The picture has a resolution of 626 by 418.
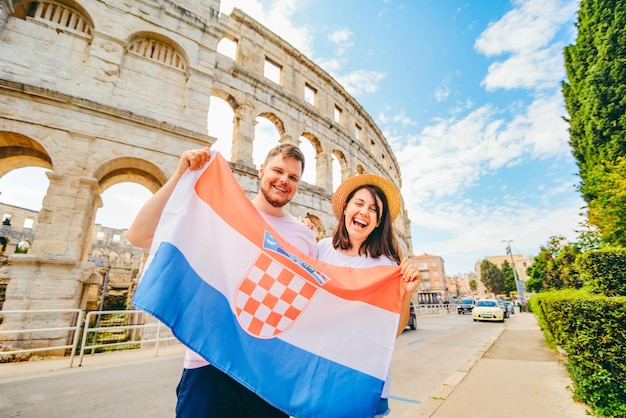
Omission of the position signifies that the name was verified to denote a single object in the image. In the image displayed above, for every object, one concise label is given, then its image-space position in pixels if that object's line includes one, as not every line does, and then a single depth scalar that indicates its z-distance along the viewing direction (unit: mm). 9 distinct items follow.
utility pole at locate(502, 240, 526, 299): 33681
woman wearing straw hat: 2047
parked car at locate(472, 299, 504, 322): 17562
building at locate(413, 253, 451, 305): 69562
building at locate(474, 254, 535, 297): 77869
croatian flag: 1513
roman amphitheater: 7598
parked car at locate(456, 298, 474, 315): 26719
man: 1455
